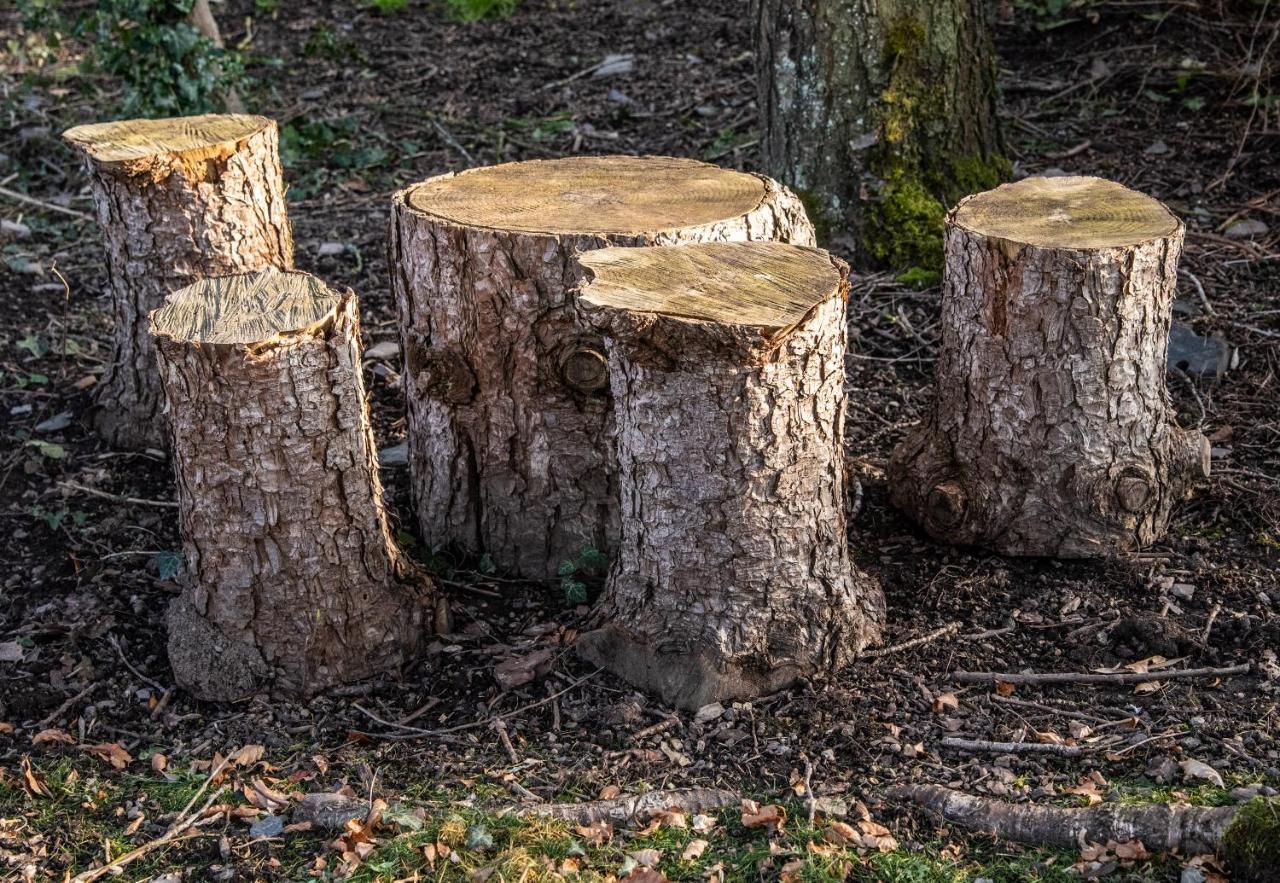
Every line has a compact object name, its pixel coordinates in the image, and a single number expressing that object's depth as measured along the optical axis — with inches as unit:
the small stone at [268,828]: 106.2
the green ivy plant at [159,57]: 221.9
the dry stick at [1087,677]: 118.6
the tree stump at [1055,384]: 126.8
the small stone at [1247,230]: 204.8
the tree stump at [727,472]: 106.3
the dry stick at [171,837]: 102.6
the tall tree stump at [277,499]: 112.2
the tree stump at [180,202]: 152.6
